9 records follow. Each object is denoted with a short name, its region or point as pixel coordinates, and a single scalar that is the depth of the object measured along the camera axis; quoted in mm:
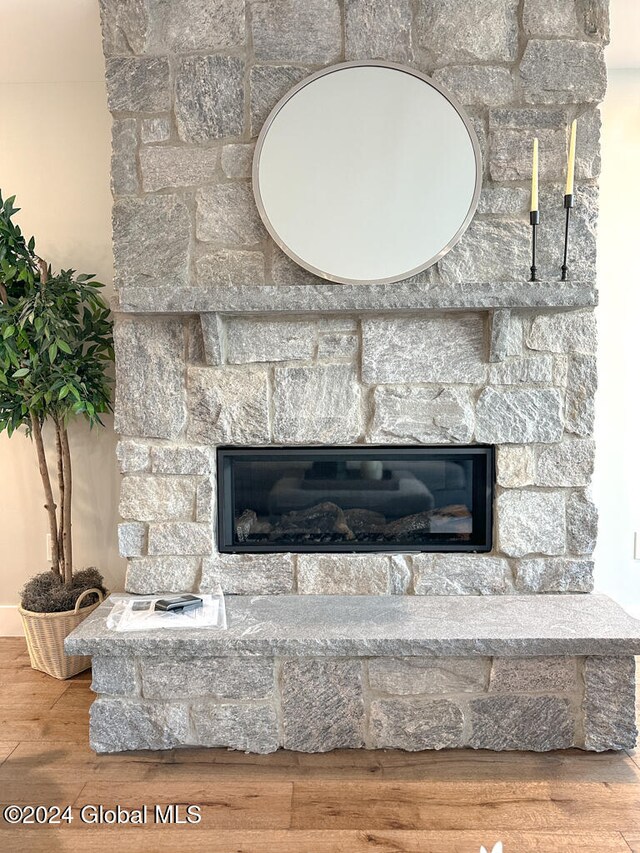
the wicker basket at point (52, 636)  2580
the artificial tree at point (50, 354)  2465
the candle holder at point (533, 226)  2117
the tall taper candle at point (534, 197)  2107
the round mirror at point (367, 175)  2227
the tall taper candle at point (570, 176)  2088
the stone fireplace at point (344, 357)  2059
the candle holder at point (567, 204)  2086
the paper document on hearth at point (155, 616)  2100
